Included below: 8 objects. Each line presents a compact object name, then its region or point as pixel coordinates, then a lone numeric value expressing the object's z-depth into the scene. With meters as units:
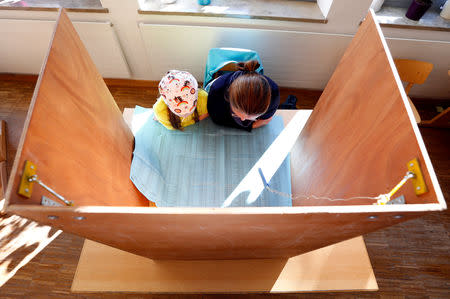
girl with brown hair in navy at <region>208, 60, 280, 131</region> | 1.15
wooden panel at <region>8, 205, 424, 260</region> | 0.61
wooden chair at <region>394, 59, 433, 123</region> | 1.81
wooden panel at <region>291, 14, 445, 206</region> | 0.70
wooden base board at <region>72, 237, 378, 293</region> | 1.29
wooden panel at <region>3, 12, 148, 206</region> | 0.65
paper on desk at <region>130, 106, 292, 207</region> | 1.28
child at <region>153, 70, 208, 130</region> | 1.27
